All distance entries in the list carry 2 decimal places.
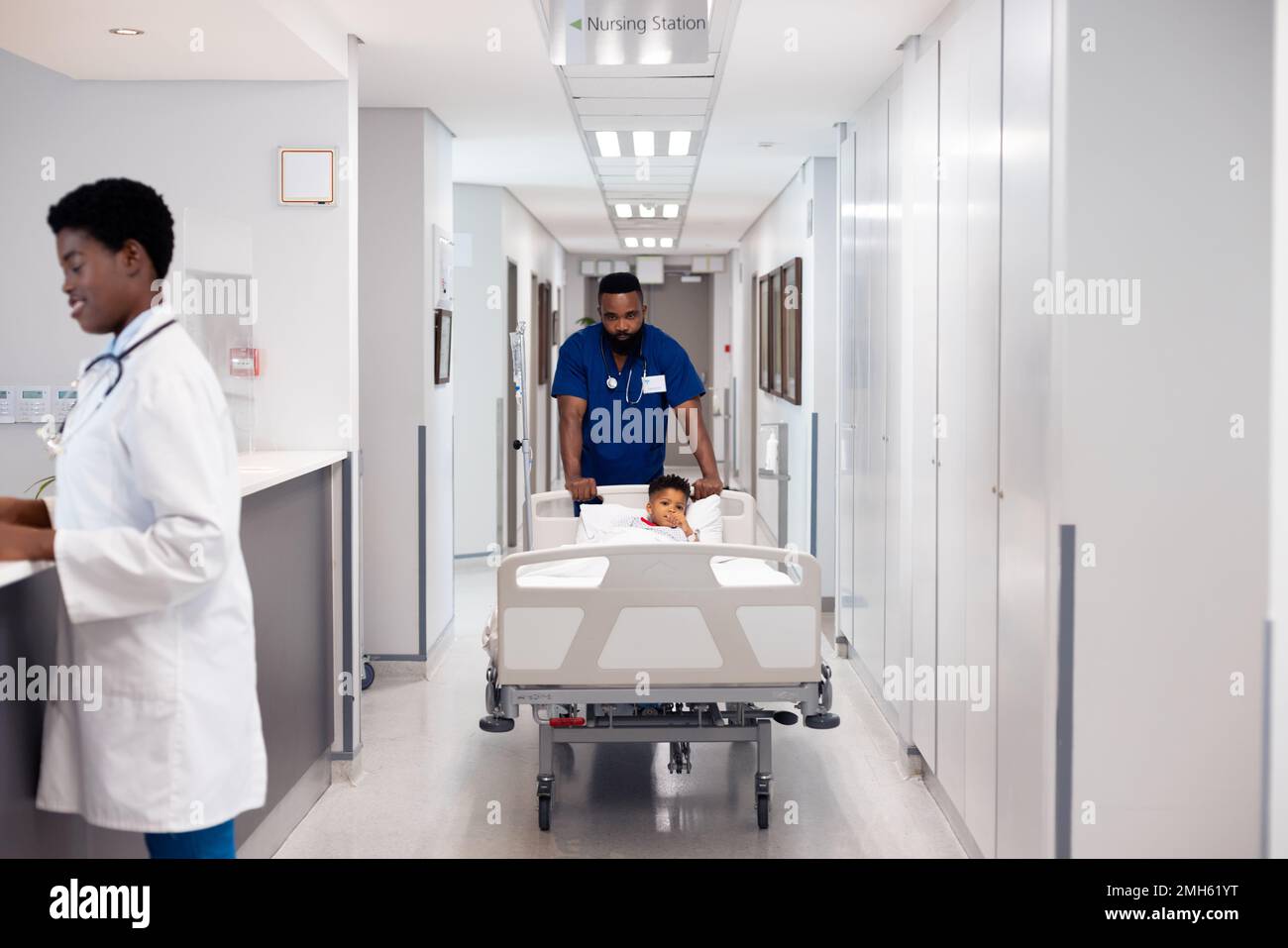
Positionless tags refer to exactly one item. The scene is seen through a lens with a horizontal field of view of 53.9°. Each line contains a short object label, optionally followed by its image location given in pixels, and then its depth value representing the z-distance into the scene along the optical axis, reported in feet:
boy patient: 15.24
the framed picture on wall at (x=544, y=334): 42.11
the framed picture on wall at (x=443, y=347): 21.50
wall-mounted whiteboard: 15.12
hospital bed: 11.51
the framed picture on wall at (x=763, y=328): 36.09
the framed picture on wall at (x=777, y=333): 31.57
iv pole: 17.34
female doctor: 7.06
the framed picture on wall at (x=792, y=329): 27.55
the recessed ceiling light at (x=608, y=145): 23.16
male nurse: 16.69
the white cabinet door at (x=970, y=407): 11.85
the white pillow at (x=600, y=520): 15.38
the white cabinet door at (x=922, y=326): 14.69
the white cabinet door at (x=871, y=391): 18.44
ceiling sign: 13.17
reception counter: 7.89
